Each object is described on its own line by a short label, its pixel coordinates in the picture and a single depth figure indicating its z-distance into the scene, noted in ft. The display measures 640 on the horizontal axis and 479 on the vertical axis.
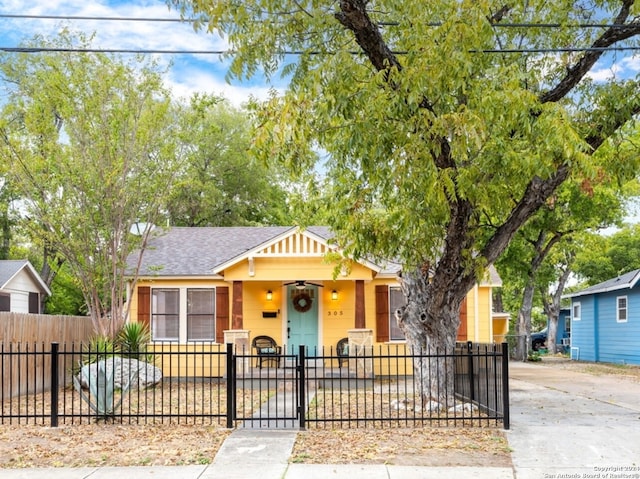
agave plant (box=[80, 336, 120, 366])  47.92
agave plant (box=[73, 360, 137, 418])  32.55
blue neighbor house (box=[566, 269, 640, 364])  75.66
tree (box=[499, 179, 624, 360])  78.95
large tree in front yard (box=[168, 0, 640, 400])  28.48
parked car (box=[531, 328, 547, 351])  132.36
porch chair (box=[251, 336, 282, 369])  55.67
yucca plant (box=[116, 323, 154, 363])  51.39
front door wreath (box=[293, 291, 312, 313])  59.47
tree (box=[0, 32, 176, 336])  50.88
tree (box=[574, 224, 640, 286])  119.14
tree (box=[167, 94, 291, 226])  106.73
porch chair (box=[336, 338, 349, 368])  55.72
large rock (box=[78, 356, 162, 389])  46.84
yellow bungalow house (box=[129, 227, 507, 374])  55.16
